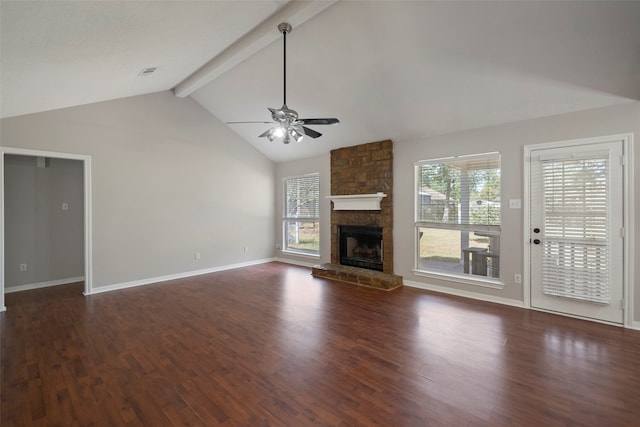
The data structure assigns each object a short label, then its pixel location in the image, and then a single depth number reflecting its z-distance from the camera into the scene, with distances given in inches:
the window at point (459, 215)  160.1
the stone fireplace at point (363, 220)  196.2
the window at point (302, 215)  251.9
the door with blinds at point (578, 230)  125.5
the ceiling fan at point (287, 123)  110.6
